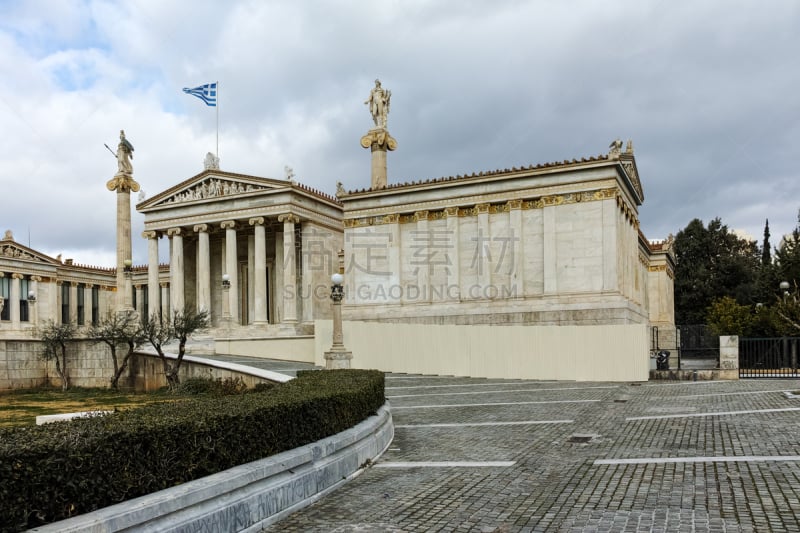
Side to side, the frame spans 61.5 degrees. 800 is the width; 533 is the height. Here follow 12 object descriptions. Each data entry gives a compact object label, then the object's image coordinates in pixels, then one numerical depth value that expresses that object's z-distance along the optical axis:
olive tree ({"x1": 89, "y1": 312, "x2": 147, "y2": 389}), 28.49
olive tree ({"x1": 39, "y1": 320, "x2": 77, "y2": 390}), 30.94
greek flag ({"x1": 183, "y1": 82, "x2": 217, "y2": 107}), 44.97
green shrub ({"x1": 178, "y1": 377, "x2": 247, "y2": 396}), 22.13
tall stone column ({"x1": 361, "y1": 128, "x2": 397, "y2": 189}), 42.09
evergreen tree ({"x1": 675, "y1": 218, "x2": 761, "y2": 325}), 70.31
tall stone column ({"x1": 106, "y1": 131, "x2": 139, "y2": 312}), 44.31
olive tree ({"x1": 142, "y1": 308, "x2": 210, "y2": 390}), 25.88
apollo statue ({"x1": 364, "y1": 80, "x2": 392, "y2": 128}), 42.56
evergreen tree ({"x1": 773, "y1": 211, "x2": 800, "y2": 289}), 37.75
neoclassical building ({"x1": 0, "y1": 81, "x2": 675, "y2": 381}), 29.86
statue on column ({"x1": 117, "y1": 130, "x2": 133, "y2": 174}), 44.53
